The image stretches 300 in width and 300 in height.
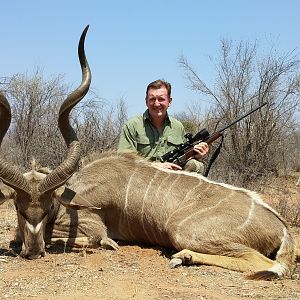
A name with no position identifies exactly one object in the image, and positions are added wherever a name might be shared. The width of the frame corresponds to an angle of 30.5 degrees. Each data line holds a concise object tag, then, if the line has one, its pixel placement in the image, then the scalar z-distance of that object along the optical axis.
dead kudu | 3.90
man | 5.22
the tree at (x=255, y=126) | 10.40
